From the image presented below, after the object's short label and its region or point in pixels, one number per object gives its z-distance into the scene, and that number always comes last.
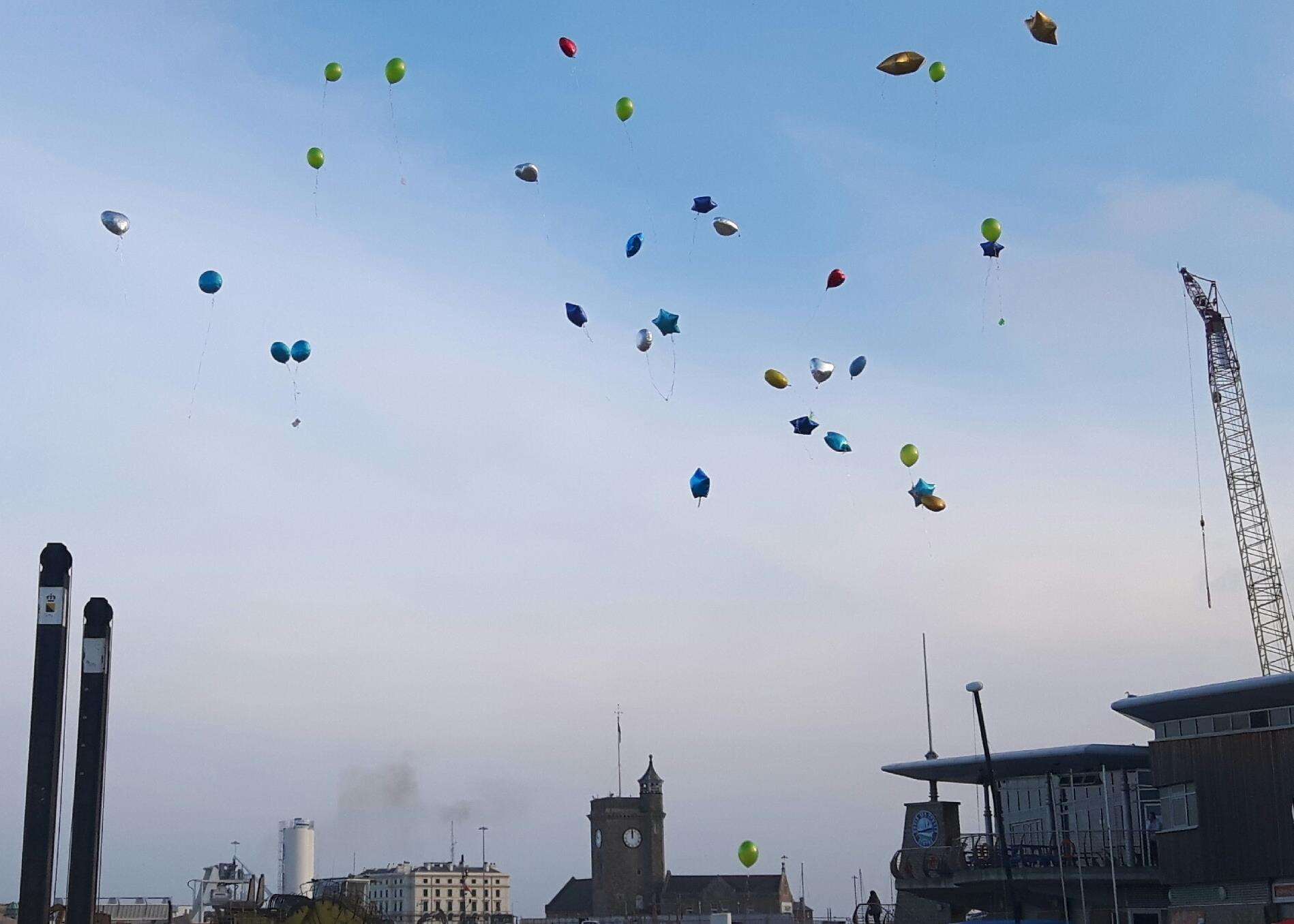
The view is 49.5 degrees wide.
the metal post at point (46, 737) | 53.12
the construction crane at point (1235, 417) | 109.12
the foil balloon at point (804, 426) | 44.88
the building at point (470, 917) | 90.14
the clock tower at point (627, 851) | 182.00
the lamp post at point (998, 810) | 45.06
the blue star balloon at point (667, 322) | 45.22
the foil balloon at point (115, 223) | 43.81
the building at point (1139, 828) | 46.31
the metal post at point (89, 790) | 54.66
